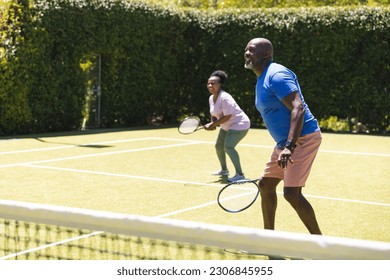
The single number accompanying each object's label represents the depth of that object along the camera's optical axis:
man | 10.84
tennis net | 6.22
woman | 19.03
